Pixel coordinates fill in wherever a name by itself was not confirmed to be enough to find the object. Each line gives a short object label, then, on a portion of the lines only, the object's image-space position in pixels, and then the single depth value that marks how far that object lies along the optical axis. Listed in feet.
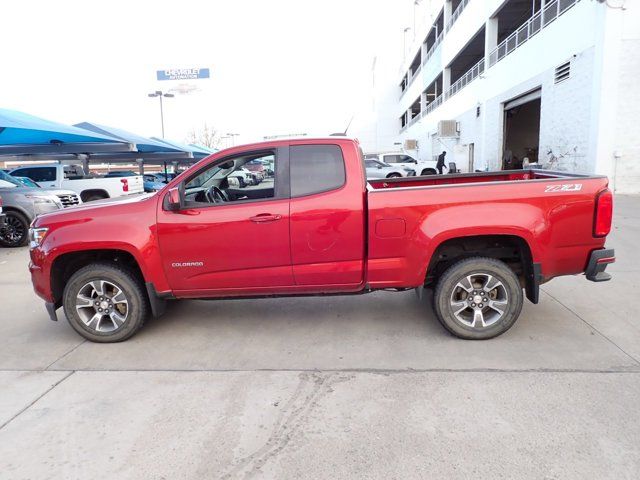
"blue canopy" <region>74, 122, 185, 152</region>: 56.80
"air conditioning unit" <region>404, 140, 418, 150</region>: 156.15
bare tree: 251.87
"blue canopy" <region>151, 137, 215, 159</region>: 85.98
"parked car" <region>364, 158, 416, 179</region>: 85.87
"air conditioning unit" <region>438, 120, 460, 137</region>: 102.94
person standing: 85.87
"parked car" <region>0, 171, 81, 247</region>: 34.37
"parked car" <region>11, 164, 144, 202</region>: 48.93
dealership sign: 202.80
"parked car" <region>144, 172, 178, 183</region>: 92.45
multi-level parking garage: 47.03
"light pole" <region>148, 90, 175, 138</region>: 127.44
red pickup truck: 13.51
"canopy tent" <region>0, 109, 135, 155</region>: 37.61
